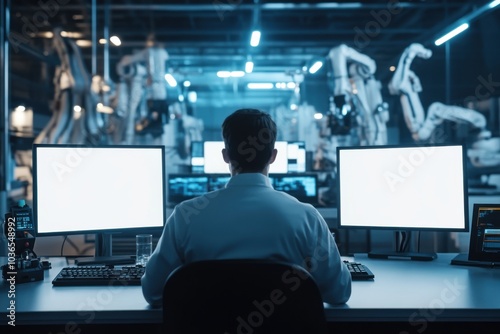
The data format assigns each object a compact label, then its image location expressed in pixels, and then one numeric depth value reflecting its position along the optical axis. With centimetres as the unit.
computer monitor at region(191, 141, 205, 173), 546
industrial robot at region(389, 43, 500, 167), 539
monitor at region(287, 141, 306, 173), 514
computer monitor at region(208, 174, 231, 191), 404
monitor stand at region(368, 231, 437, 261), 195
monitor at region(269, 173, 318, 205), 379
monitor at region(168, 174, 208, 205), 410
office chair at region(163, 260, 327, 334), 90
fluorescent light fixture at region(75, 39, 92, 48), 1016
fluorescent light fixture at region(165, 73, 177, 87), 1054
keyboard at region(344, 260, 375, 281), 157
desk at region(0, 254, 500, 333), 126
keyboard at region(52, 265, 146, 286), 153
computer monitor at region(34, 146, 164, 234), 179
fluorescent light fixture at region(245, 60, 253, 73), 1049
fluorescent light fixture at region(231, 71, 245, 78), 1025
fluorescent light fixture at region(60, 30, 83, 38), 955
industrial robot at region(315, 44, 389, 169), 536
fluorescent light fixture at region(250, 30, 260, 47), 708
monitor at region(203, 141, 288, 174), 497
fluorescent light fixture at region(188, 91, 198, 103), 1302
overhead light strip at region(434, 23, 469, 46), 606
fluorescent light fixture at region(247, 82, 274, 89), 1353
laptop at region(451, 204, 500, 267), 184
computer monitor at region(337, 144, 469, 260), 191
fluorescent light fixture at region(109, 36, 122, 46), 821
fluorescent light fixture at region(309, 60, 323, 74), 1057
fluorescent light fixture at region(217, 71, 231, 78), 1032
